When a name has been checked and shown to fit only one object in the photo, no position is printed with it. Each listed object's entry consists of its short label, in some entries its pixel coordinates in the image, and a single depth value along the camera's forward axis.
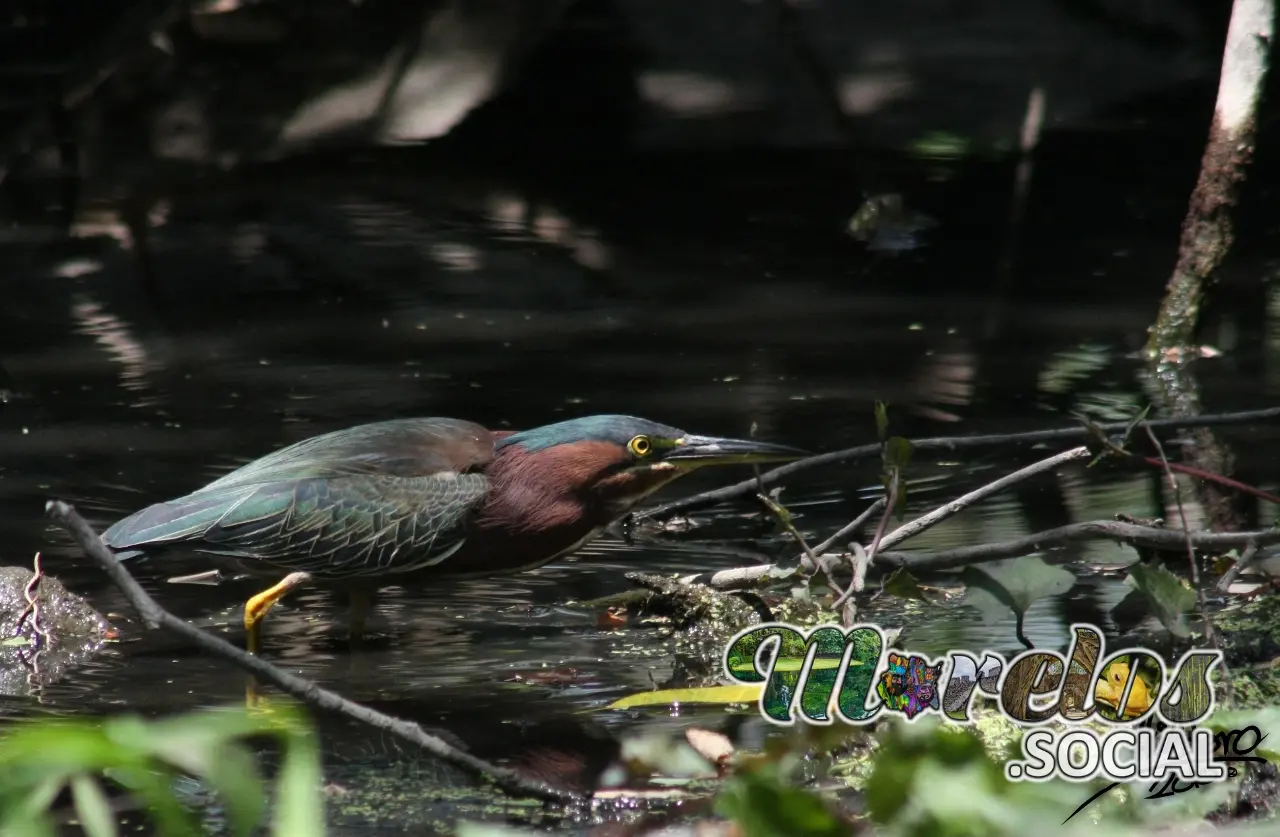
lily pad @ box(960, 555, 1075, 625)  8.70
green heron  11.14
